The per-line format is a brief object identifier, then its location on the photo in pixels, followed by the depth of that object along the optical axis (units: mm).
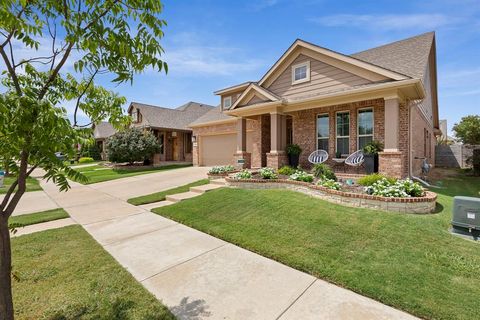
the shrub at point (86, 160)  28250
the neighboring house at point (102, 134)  30022
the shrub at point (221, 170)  11039
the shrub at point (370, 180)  7031
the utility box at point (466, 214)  4297
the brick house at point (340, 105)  8266
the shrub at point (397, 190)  5773
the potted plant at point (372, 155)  8695
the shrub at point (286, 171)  9359
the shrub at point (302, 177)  7922
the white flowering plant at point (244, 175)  8930
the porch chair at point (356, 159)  9023
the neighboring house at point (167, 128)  21891
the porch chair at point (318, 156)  10125
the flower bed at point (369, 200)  5484
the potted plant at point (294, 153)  10977
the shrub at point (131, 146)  17703
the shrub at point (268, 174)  8641
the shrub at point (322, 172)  8023
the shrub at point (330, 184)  6770
